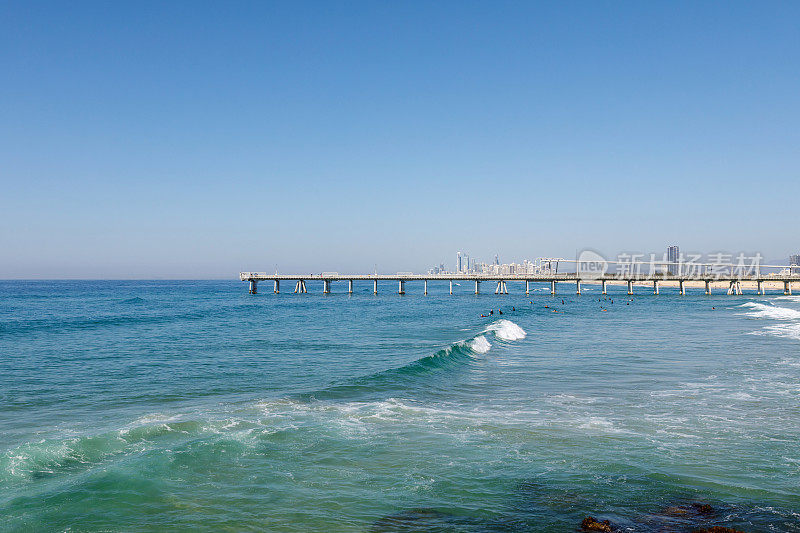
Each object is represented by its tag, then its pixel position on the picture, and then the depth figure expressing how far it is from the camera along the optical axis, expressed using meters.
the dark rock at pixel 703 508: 8.88
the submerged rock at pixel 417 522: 8.42
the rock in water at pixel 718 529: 8.05
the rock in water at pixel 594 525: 8.20
